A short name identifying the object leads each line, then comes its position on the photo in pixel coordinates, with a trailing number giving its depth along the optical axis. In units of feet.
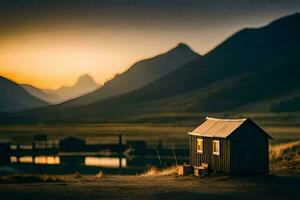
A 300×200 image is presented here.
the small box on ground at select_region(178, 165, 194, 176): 128.98
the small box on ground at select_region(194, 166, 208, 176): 125.00
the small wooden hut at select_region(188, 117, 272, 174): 119.44
